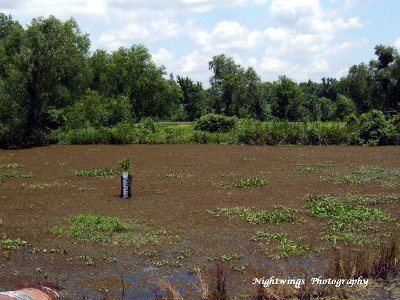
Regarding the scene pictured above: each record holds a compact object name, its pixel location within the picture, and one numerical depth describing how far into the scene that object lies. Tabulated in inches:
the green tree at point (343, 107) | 2302.7
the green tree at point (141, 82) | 1939.0
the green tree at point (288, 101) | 2623.0
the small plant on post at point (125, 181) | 566.8
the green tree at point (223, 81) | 2544.3
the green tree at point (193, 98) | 2711.6
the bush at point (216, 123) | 1491.1
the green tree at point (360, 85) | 2014.0
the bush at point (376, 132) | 1157.7
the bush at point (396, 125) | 1163.3
